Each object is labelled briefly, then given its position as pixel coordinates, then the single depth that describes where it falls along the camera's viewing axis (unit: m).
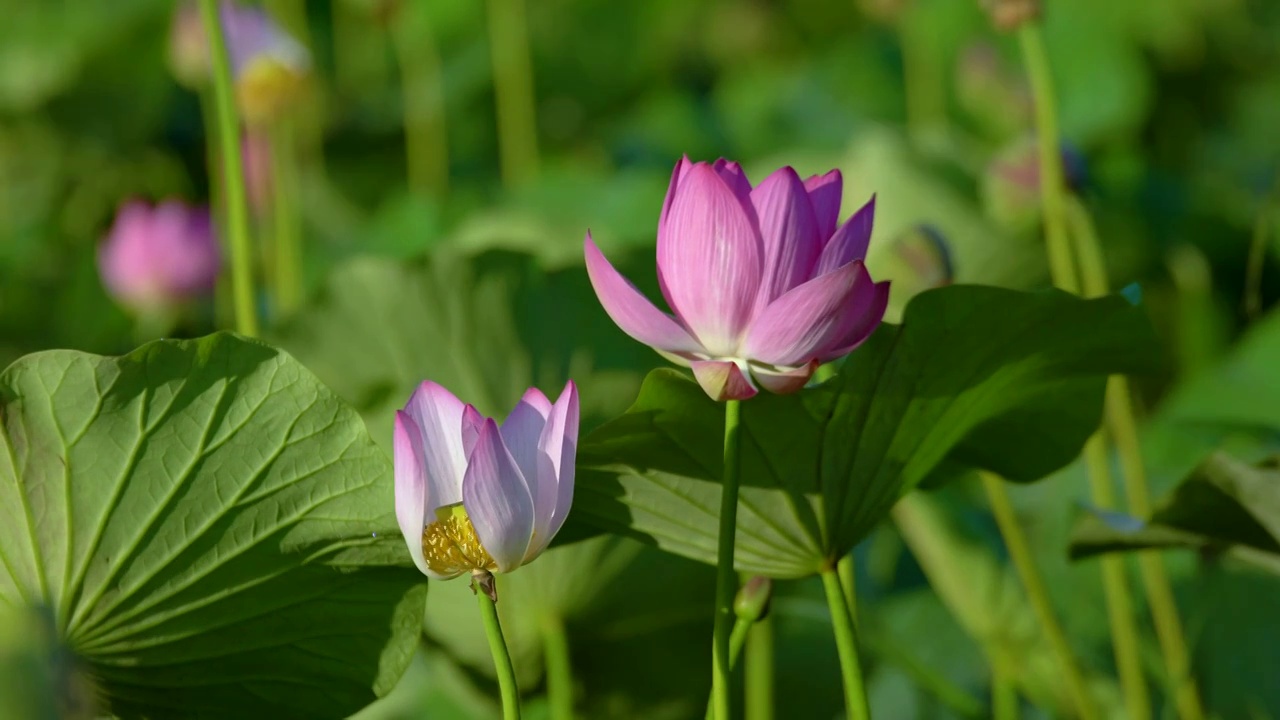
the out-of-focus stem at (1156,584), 5.14
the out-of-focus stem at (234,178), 4.94
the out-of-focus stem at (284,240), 6.14
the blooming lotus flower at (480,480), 4.53
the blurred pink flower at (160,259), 7.47
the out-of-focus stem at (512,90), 10.24
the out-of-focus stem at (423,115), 10.26
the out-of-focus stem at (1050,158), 5.05
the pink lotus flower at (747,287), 4.56
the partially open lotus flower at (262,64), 5.86
